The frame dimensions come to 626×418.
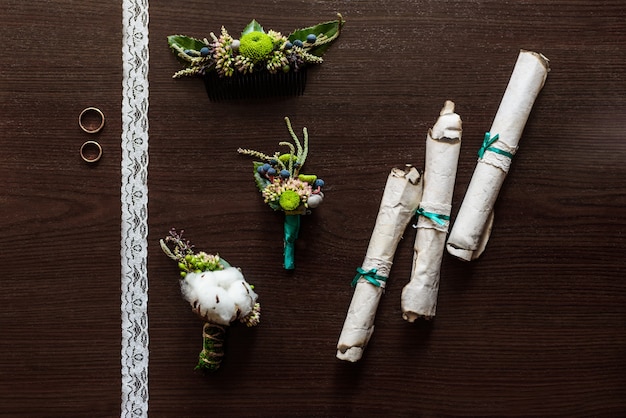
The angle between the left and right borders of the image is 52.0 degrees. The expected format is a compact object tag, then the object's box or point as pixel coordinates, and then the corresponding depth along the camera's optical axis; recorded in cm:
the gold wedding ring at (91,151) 147
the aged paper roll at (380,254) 143
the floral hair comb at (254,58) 143
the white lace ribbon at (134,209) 147
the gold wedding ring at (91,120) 148
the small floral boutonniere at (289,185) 141
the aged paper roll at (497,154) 142
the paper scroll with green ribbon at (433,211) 142
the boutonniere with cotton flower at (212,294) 137
